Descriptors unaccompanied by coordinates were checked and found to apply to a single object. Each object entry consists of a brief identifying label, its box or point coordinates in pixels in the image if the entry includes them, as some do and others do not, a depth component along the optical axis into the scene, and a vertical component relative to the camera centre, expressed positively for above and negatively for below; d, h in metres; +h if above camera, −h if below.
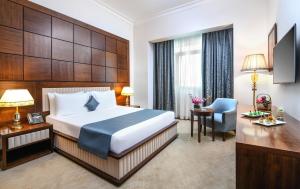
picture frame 2.65 +0.94
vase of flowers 3.35 -0.21
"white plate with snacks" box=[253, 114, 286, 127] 1.56 -0.31
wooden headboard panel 2.63 +0.85
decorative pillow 3.43 -0.26
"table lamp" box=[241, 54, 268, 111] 2.89 +0.55
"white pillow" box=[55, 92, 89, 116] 2.99 -0.22
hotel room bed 1.91 -0.74
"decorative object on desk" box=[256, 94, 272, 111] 2.46 -0.19
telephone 2.70 -0.46
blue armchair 3.17 -0.52
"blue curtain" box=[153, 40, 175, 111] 5.15 +0.57
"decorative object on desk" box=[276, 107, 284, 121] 1.75 -0.26
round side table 3.13 -0.43
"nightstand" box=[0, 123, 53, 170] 2.19 -0.77
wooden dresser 0.99 -0.46
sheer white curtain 4.71 +0.63
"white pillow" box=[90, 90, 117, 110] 3.78 -0.15
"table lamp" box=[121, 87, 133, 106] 4.73 +0.04
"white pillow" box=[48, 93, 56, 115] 3.02 -0.20
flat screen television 1.66 +0.40
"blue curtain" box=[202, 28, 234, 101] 4.14 +0.79
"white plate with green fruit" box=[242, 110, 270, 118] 1.99 -0.28
